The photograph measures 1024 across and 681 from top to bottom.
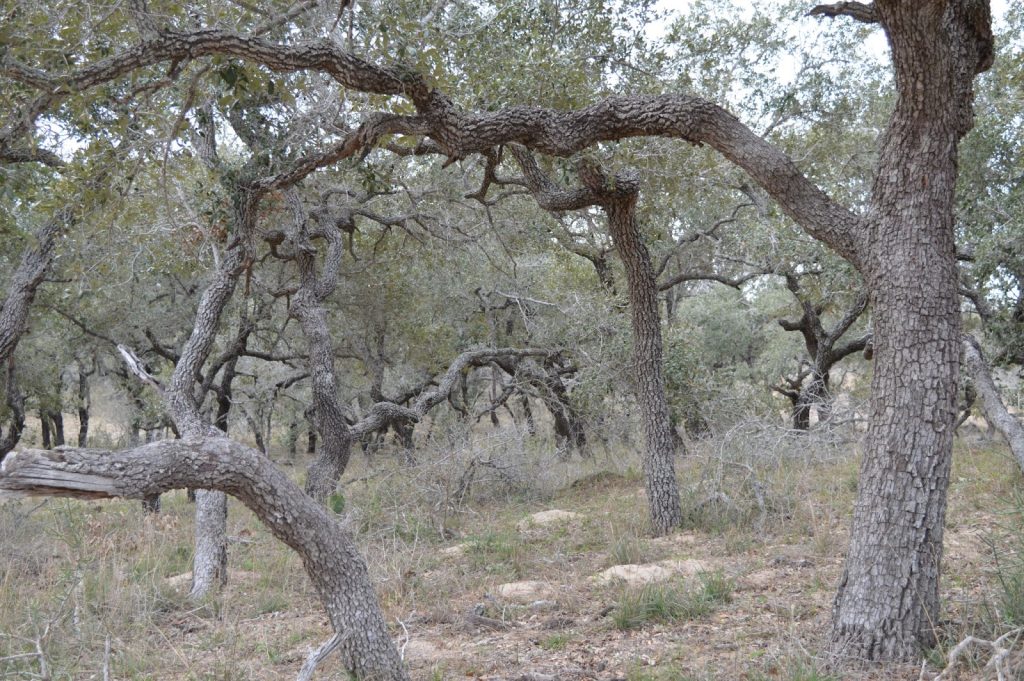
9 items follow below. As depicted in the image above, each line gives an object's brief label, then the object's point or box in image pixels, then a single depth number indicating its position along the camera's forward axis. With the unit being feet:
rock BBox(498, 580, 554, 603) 19.22
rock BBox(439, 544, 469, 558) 24.77
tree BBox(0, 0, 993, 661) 12.53
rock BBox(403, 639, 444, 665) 15.61
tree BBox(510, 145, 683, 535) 24.41
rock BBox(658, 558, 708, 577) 19.19
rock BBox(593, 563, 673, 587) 18.85
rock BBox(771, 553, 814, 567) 19.28
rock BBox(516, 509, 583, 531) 28.47
